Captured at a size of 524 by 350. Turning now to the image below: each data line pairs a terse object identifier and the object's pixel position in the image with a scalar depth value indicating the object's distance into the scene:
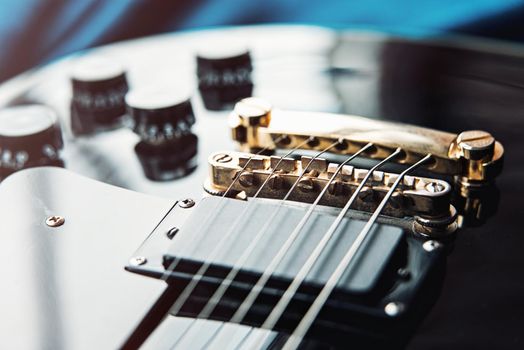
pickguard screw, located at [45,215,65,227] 0.41
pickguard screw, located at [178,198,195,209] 0.42
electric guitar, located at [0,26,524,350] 0.37
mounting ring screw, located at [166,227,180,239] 0.40
